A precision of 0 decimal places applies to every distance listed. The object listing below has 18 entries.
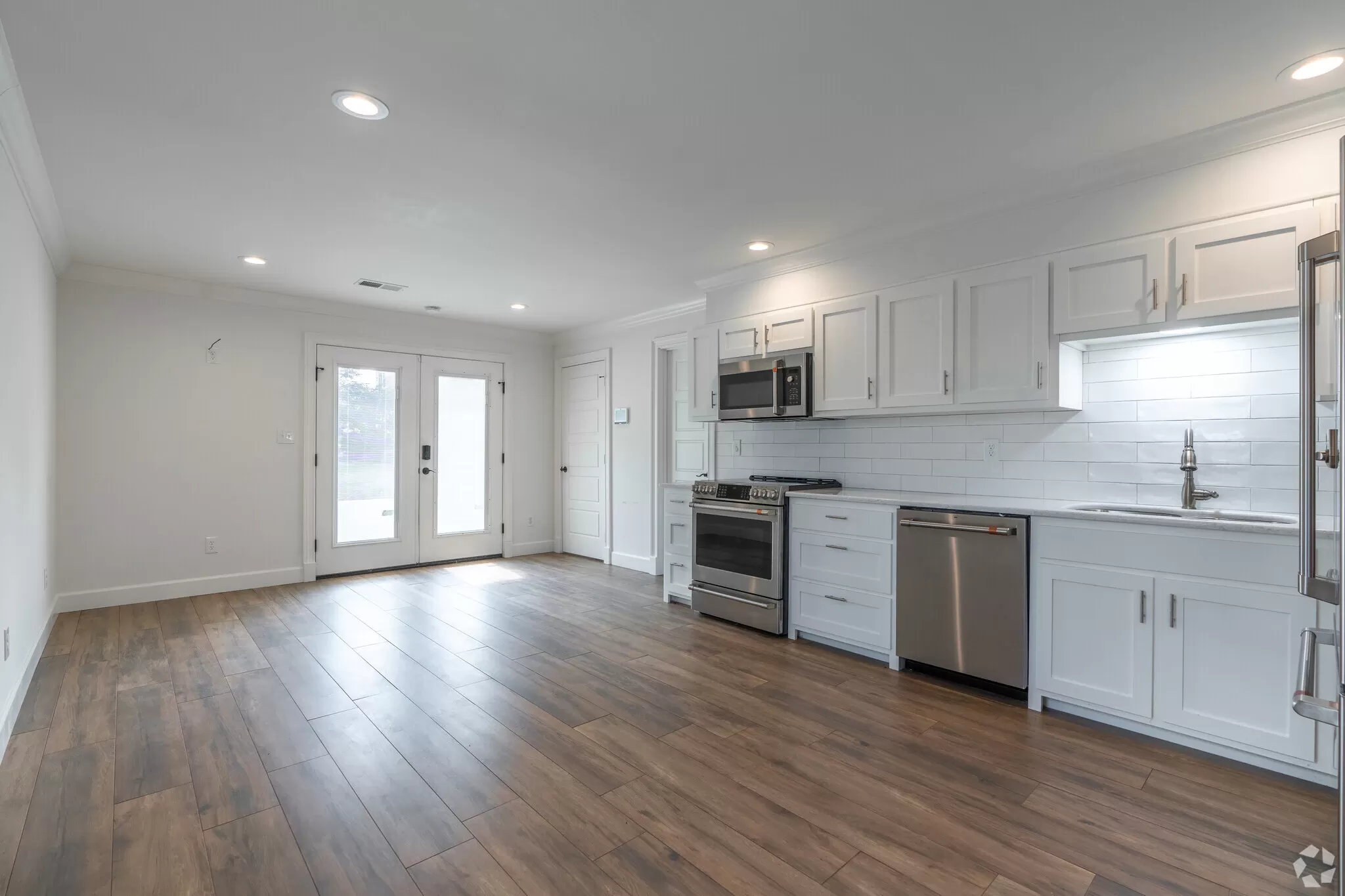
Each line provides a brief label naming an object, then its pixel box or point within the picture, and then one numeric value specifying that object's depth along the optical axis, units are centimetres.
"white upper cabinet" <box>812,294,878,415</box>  378
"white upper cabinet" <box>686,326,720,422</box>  471
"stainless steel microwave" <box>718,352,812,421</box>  409
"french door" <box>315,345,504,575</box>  564
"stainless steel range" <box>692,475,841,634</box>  397
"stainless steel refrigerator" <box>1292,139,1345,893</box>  126
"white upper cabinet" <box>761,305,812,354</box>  412
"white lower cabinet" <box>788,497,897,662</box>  345
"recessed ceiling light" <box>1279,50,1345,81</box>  205
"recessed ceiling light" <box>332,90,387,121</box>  230
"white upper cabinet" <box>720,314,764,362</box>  443
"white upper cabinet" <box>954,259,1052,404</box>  307
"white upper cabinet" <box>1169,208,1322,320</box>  242
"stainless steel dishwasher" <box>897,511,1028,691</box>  292
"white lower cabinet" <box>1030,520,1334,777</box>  226
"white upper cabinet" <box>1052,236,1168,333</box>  273
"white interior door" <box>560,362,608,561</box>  655
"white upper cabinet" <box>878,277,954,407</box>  344
